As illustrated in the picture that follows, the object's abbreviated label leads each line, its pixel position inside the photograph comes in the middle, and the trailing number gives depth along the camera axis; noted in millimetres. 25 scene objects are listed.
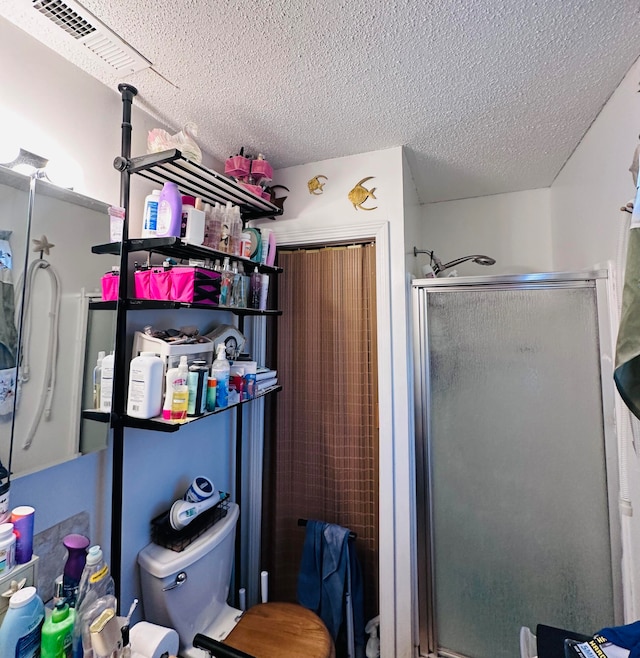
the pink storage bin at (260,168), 1381
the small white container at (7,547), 673
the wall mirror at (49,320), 798
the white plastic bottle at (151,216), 1031
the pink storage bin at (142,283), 1053
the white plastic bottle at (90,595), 688
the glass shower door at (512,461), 1227
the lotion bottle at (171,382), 957
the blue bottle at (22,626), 609
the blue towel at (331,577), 1390
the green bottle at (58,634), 643
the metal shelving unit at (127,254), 970
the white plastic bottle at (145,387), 950
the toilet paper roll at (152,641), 823
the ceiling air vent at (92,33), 804
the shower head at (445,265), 1669
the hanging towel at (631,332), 868
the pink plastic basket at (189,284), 1003
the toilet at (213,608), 1067
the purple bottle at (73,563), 761
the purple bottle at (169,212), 1016
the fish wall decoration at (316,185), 1577
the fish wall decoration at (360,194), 1479
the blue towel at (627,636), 714
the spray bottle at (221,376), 1097
